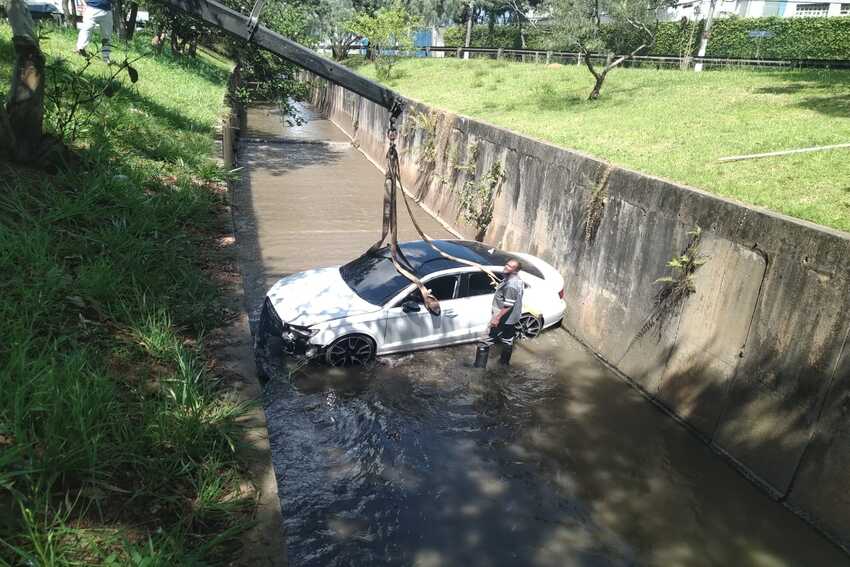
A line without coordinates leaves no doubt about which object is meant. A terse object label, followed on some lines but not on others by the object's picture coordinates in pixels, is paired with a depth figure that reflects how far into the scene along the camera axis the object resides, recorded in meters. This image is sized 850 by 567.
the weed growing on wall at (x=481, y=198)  14.28
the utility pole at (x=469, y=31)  48.79
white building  39.66
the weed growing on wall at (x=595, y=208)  10.29
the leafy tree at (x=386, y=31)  36.06
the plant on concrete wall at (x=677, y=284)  8.16
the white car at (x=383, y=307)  8.52
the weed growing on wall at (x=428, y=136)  18.22
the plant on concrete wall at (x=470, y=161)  15.35
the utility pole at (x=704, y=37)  23.90
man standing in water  8.91
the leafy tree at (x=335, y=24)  52.31
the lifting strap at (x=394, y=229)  6.34
